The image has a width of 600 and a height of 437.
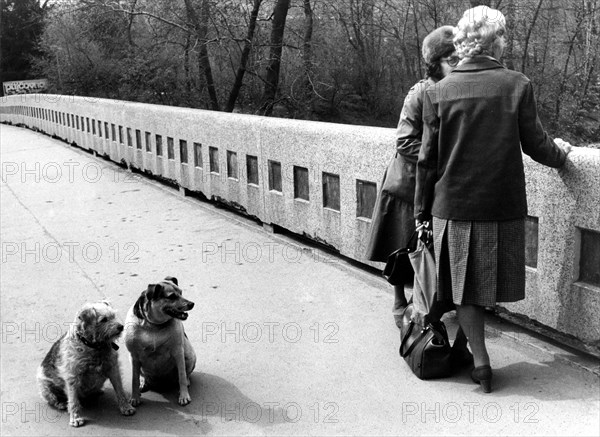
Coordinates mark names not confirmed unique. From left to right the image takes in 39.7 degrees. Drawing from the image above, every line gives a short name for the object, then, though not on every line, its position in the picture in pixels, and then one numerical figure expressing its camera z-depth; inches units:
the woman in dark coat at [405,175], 200.4
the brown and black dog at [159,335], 183.5
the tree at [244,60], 789.9
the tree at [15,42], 1928.6
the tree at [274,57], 786.2
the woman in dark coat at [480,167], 173.2
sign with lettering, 1651.1
